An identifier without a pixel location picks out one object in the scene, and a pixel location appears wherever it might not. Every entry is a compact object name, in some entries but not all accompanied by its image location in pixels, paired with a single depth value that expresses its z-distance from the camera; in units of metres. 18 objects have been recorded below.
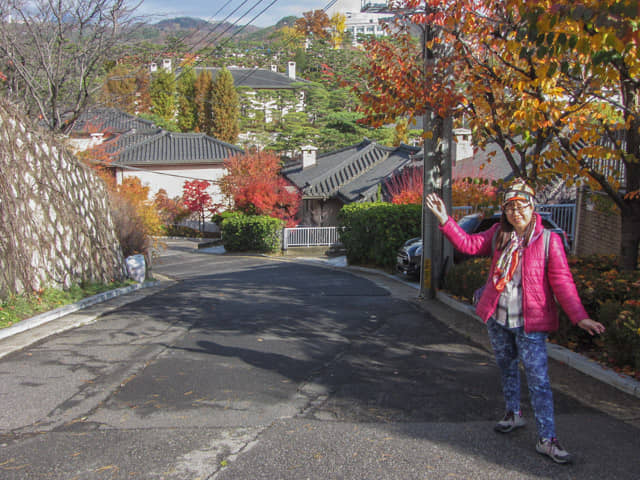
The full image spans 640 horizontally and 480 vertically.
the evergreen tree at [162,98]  64.00
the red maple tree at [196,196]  43.84
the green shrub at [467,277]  9.48
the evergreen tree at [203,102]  62.88
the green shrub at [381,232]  17.91
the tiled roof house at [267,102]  62.31
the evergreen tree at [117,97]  17.70
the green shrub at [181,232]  45.53
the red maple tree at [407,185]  22.89
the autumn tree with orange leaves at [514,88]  6.64
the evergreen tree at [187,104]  63.50
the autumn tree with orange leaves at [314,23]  91.75
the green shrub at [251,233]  33.22
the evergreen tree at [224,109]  60.84
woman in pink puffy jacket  3.81
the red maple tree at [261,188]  35.22
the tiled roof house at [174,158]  48.34
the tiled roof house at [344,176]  33.44
